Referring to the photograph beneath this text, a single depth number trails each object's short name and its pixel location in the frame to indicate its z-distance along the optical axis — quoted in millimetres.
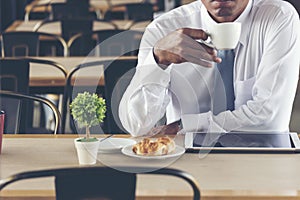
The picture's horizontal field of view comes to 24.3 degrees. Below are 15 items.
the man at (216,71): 2277
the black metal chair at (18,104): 2443
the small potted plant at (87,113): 1812
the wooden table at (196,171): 1665
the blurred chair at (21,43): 3965
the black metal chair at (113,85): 2586
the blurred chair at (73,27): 4836
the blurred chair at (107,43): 4051
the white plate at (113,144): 2027
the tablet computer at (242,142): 2033
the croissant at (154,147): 1932
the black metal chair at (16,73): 2965
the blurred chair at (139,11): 6040
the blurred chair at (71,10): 6160
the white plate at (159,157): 1921
